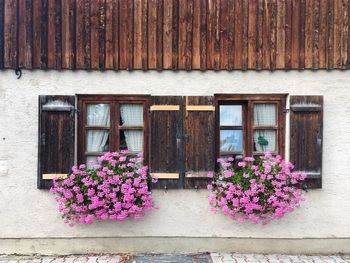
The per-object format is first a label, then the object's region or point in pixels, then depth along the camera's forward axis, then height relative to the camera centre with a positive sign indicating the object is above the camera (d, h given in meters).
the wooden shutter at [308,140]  6.32 -0.17
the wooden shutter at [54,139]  6.27 -0.17
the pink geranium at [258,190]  6.04 -0.89
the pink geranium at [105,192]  6.00 -0.92
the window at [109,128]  6.51 -0.01
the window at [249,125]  6.51 +0.05
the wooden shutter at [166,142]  6.34 -0.21
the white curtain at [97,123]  6.55 +0.07
